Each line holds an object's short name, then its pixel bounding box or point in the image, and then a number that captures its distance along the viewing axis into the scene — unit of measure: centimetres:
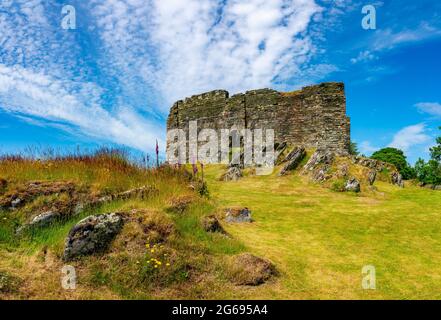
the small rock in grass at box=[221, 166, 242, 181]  2498
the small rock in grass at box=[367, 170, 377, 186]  2042
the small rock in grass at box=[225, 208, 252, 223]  1163
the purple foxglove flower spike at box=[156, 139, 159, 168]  1025
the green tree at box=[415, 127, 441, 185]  4584
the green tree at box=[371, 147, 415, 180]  5366
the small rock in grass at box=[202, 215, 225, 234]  867
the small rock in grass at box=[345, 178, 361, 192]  1886
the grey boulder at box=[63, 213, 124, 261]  698
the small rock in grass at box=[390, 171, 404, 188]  2351
